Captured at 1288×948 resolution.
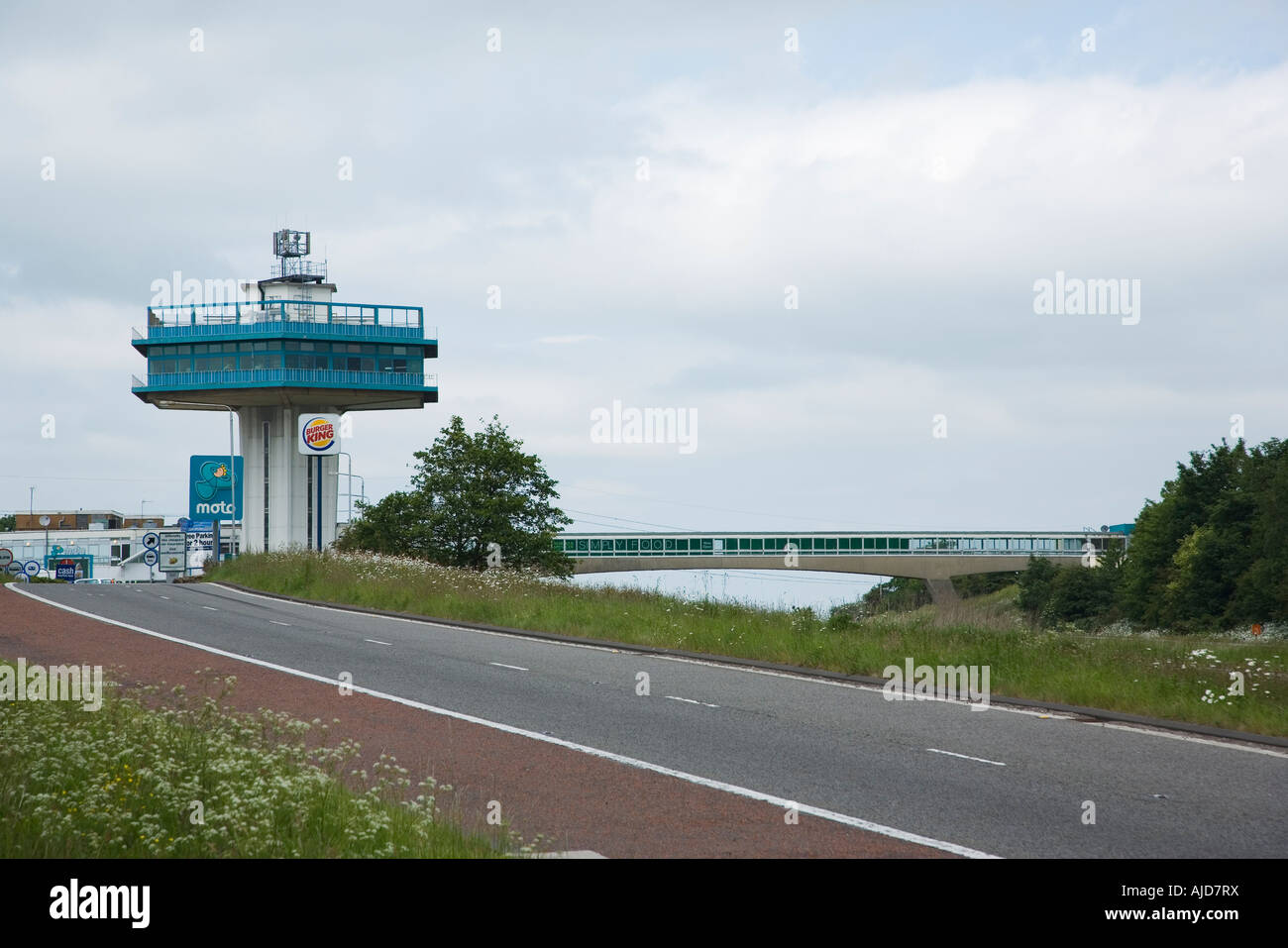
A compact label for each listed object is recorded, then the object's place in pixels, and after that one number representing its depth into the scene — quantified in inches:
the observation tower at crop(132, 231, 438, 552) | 3393.2
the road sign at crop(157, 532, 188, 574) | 3034.0
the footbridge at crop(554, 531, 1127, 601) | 4493.1
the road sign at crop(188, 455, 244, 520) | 2527.1
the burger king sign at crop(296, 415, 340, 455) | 2795.3
